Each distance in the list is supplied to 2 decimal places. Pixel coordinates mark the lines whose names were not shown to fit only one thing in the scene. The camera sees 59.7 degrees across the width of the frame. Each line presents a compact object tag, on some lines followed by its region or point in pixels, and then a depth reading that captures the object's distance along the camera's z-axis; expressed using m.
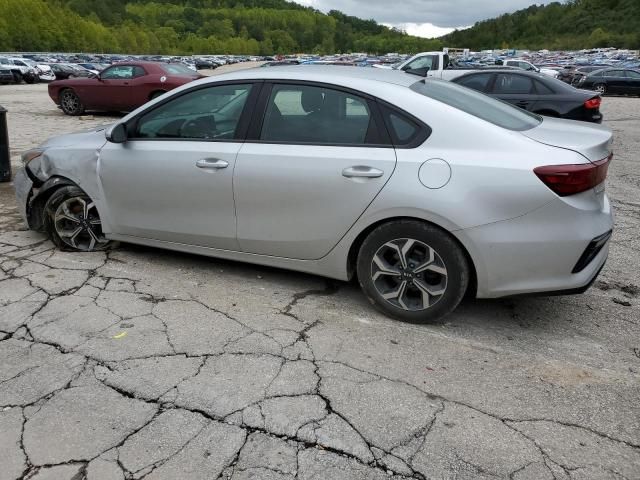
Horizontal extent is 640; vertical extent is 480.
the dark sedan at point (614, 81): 25.67
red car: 14.14
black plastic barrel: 6.79
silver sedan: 3.18
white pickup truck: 15.76
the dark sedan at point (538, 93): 10.91
